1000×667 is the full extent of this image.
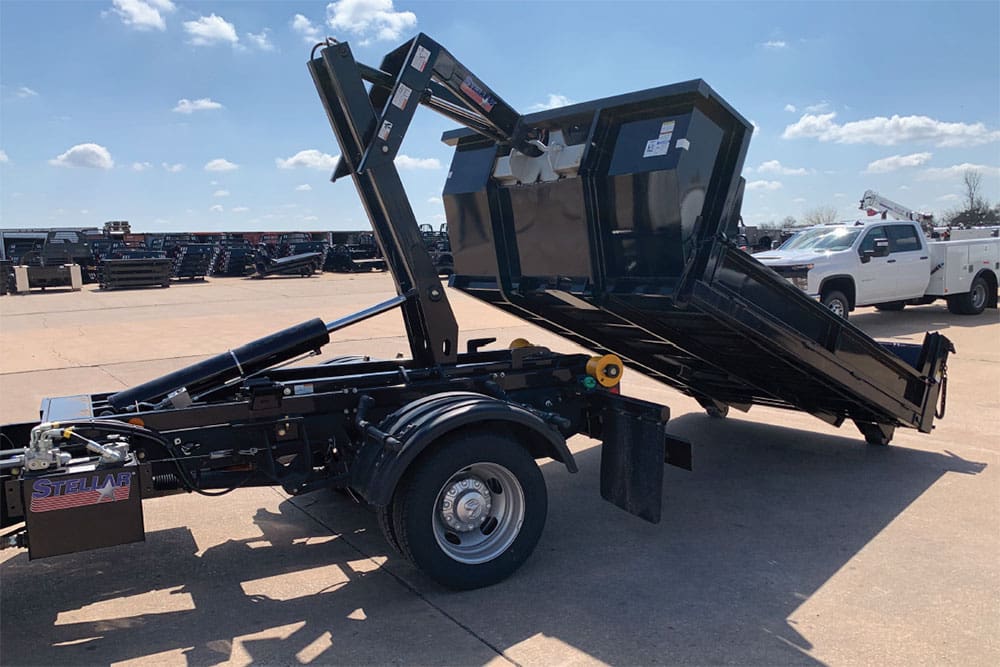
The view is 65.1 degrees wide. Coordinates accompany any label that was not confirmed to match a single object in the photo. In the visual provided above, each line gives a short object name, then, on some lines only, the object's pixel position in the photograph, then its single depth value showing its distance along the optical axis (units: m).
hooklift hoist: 4.04
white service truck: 13.77
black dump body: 4.71
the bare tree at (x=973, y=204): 65.50
